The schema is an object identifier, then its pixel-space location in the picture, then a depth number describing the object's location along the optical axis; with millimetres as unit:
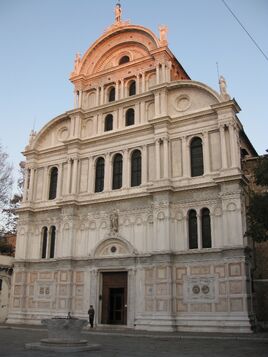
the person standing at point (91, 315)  25462
